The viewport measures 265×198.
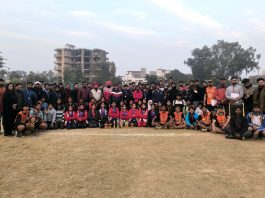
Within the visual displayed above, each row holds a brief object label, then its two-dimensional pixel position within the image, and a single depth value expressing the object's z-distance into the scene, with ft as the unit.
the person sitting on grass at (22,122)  23.45
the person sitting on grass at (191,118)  27.38
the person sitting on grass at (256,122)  22.29
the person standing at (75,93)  30.56
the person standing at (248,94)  24.52
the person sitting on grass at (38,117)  25.94
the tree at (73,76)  130.78
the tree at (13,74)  121.93
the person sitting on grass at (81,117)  28.48
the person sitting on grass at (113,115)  29.30
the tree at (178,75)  142.28
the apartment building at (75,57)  200.07
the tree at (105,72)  131.44
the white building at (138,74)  222.86
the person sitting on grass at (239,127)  22.00
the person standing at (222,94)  26.33
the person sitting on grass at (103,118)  29.01
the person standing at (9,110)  23.93
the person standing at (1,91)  24.77
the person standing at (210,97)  27.05
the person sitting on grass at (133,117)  29.38
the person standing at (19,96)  24.86
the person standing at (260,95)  23.15
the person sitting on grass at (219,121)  24.64
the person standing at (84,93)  30.18
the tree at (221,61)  142.53
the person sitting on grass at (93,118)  28.96
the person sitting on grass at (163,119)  27.78
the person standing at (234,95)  24.72
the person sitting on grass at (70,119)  28.13
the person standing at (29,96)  26.26
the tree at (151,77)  114.26
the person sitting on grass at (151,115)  29.03
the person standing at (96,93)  30.39
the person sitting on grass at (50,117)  27.51
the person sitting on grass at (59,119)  28.04
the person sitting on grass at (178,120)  27.62
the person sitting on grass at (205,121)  26.14
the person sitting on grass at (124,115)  29.48
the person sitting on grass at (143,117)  29.28
